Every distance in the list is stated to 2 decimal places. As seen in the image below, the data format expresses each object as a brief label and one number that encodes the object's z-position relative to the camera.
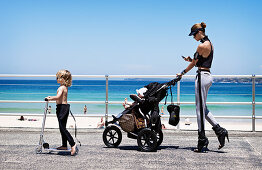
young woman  5.66
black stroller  5.67
